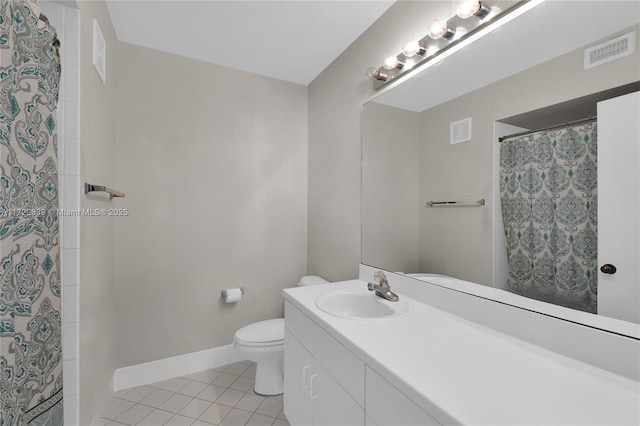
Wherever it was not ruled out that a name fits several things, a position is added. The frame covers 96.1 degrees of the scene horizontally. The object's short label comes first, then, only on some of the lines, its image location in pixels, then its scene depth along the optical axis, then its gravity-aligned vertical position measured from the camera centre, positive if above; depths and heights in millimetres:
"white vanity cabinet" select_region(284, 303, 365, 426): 946 -648
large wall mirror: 851 +354
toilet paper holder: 2264 -638
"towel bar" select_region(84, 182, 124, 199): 1316 +112
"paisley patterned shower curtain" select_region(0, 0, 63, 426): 628 -26
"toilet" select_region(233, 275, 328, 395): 1825 -892
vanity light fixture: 1113 +796
